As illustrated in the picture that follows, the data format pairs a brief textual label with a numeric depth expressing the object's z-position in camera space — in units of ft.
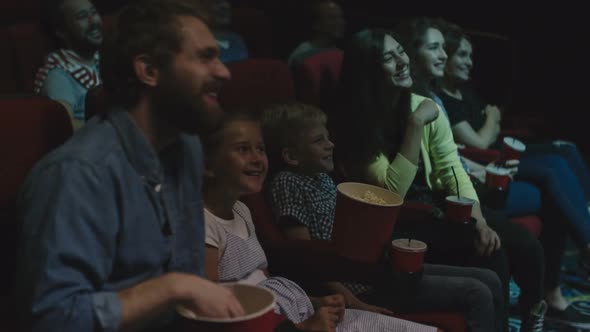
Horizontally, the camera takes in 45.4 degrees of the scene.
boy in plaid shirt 5.49
